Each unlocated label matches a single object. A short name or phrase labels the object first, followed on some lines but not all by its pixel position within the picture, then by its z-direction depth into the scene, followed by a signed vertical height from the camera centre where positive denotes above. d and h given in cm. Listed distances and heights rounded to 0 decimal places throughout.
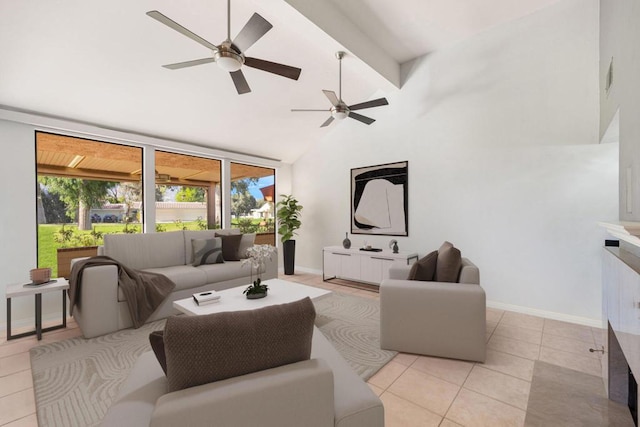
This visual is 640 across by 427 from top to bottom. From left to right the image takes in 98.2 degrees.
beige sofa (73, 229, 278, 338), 286 -75
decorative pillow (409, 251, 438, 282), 261 -56
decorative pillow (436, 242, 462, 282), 251 -50
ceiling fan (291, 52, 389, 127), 347 +136
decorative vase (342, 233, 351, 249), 493 -55
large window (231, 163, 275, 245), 567 +29
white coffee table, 253 -86
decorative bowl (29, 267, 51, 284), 291 -61
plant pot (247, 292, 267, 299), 277 -82
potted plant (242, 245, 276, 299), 280 -53
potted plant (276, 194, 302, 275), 568 -28
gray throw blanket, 286 -80
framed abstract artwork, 455 +21
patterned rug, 181 -125
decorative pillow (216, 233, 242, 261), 429 -51
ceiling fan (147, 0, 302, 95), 203 +136
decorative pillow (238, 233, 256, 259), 442 -49
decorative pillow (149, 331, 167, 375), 100 -47
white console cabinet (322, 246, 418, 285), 426 -84
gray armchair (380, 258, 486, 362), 230 -91
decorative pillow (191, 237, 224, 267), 404 -55
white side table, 271 -74
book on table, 263 -81
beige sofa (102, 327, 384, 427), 82 -62
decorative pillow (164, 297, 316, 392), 88 -43
